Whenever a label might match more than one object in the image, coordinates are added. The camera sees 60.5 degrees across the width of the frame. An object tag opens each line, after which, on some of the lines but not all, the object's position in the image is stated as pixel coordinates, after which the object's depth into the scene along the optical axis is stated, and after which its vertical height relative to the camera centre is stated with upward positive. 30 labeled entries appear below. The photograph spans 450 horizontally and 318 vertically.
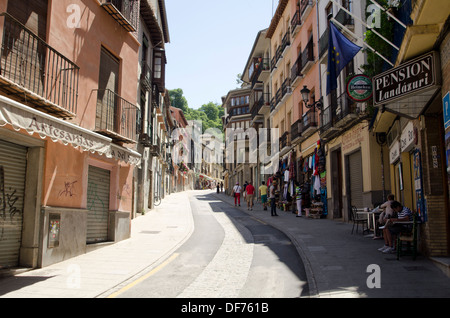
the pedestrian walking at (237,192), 27.44 +0.59
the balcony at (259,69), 33.16 +11.77
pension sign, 7.05 +2.37
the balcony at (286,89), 25.83 +7.64
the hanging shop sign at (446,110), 6.36 +1.53
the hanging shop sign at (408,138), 9.13 +1.59
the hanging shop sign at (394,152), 11.40 +1.54
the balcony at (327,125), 17.55 +3.59
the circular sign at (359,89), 12.42 +3.60
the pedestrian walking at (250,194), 23.47 +0.42
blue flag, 12.03 +4.76
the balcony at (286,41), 26.20 +10.94
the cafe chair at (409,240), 8.00 -0.81
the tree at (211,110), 92.69 +21.72
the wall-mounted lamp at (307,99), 19.00 +5.10
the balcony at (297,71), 23.24 +7.94
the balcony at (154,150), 23.02 +3.06
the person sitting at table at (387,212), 9.88 -0.27
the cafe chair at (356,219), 12.16 -0.57
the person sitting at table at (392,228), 8.77 -0.62
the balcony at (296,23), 23.64 +11.07
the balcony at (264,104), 32.96 +8.36
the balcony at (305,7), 21.66 +11.07
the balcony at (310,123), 20.55 +4.26
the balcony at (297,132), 22.75 +4.22
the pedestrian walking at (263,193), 23.92 +0.50
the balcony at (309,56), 20.95 +7.97
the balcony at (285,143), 26.25 +4.02
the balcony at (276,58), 28.20 +10.85
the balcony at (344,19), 15.93 +7.61
